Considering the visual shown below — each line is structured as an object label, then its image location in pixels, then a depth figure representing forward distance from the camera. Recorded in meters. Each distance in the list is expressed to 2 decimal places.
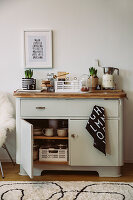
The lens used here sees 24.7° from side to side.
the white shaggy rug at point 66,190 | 2.67
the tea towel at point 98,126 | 3.10
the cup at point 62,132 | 3.27
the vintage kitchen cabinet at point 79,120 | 3.14
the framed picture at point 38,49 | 3.62
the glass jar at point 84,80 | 3.55
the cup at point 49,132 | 3.30
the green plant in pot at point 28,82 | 3.47
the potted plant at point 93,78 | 3.54
